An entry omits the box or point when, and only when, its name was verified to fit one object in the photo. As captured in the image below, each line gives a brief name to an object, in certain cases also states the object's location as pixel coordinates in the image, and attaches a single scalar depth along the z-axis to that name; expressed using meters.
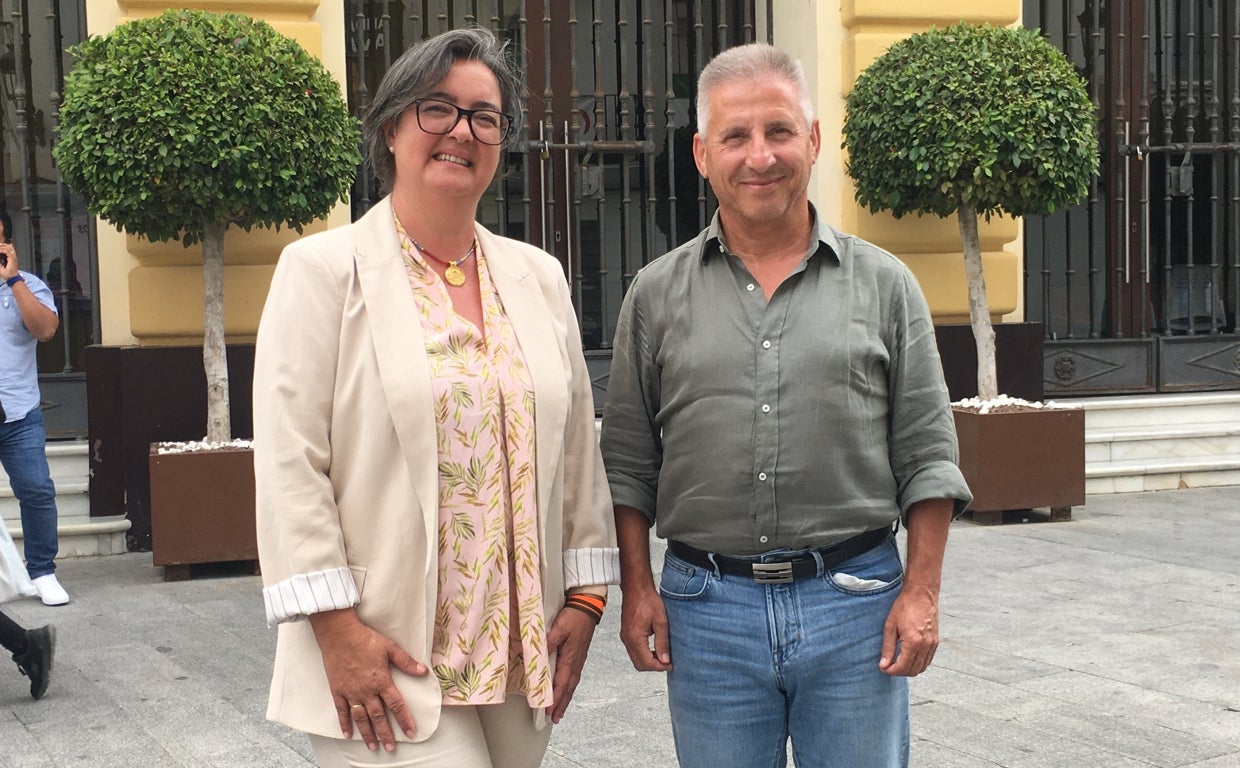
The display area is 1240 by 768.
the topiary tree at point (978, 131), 7.66
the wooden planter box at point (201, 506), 6.76
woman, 2.22
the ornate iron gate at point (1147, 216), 9.78
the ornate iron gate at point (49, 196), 8.01
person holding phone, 6.59
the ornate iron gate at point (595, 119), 8.79
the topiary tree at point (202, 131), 6.45
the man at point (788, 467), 2.41
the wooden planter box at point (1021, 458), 8.02
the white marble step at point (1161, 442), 9.35
